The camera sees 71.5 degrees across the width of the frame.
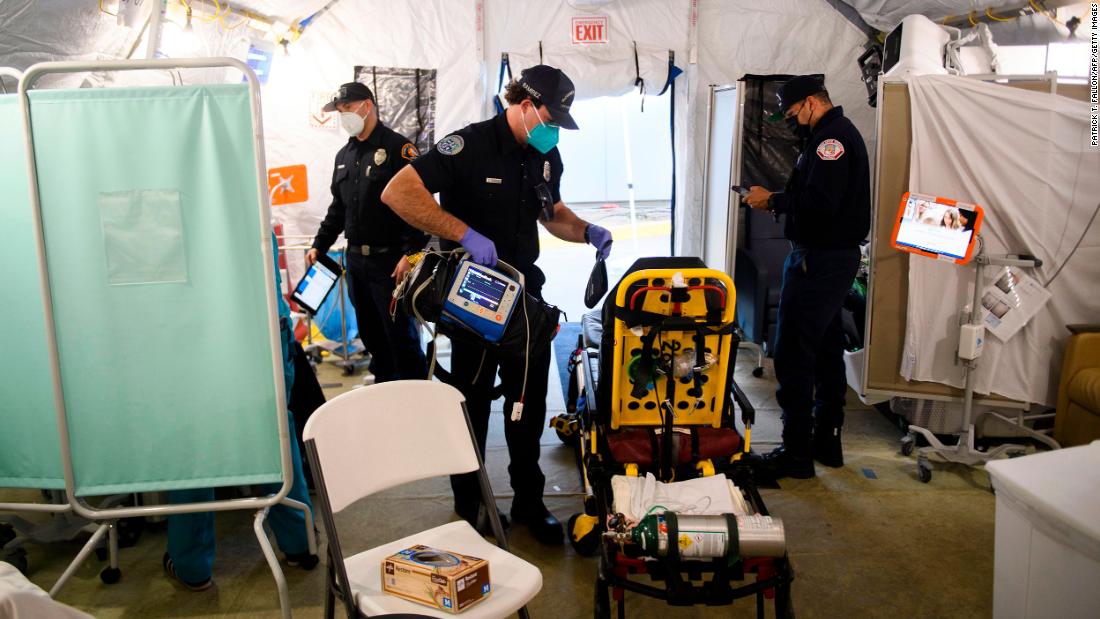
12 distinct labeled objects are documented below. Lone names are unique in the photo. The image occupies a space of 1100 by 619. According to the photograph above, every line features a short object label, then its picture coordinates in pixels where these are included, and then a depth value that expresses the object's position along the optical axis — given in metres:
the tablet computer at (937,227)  3.26
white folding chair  1.74
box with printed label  1.67
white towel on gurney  2.29
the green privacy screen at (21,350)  1.99
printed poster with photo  3.42
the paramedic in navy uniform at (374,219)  3.69
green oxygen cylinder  2.00
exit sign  5.47
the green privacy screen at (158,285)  1.92
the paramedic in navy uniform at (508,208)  2.55
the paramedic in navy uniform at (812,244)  3.11
